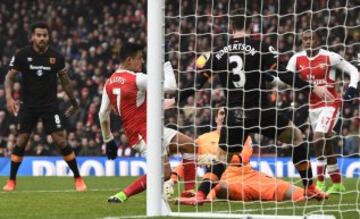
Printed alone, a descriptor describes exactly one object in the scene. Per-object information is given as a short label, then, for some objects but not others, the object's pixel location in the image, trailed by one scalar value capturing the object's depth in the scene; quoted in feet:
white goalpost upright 50.79
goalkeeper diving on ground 58.98
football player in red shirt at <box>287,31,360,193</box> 68.15
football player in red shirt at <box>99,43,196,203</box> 58.57
